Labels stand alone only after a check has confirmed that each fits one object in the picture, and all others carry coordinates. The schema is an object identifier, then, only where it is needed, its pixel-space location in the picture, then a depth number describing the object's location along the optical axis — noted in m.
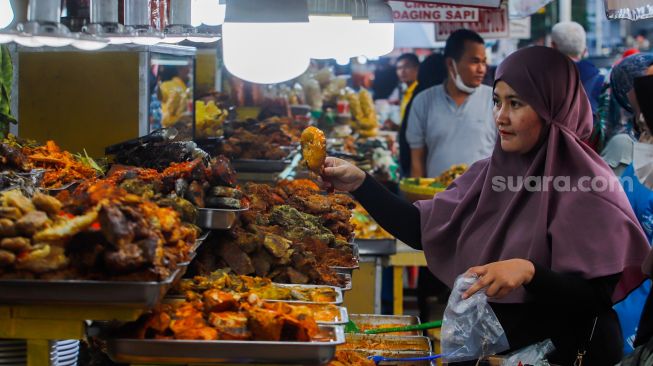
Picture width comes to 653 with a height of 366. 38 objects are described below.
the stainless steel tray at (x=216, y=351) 2.41
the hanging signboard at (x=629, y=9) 4.43
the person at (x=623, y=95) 5.97
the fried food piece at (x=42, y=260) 2.20
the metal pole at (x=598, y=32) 20.38
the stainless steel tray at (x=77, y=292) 2.21
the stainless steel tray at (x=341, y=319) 2.72
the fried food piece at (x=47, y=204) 2.39
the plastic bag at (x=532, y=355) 3.30
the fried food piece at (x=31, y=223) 2.25
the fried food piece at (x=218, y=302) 2.67
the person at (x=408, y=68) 13.26
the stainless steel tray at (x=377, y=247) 6.05
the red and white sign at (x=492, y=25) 10.27
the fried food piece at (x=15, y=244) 2.21
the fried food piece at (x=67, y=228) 2.24
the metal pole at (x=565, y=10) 11.89
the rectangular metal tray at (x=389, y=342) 3.86
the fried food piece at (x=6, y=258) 2.18
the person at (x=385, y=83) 16.55
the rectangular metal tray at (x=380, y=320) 4.33
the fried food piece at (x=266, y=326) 2.49
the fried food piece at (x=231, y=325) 2.50
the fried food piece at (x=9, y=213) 2.28
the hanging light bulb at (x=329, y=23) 4.39
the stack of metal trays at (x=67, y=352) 2.84
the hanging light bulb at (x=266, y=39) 3.46
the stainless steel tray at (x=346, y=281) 3.50
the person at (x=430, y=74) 8.92
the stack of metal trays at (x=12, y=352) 2.54
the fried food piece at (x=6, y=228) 2.24
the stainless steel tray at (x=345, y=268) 3.77
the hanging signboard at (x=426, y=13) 9.12
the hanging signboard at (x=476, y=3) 4.83
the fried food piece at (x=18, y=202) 2.33
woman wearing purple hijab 3.24
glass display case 4.57
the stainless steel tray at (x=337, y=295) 2.97
